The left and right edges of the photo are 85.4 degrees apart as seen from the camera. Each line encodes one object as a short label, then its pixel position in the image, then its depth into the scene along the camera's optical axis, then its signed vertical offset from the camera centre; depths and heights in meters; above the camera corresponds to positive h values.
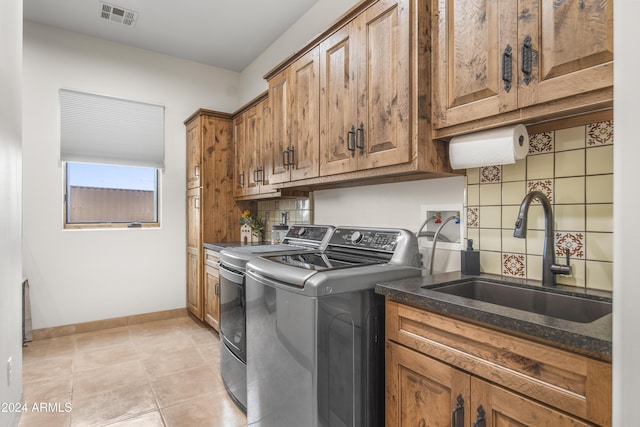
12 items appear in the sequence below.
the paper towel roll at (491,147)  1.32 +0.26
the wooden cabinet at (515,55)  1.06 +0.55
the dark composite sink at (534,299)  1.20 -0.34
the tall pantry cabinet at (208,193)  3.53 +0.19
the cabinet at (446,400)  0.94 -0.58
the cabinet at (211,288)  3.17 -0.73
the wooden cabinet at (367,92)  1.58 +0.62
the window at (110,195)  3.49 +0.17
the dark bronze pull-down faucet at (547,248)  1.30 -0.14
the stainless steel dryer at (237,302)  2.07 -0.58
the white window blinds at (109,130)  3.36 +0.83
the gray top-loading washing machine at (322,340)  1.38 -0.54
